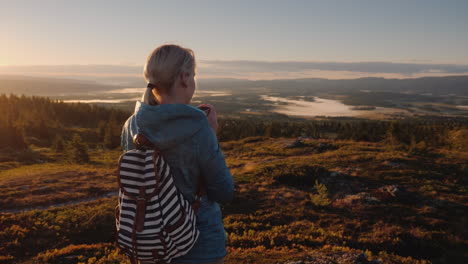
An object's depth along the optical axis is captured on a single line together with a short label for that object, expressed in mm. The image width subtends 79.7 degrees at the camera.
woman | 2355
